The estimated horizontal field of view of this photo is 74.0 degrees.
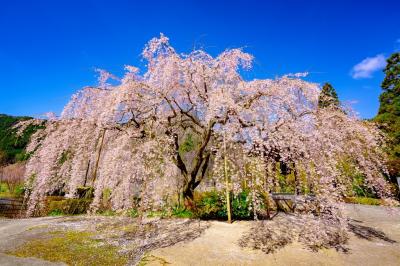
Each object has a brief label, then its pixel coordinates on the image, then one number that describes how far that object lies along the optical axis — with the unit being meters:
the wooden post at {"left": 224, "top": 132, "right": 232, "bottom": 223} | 7.09
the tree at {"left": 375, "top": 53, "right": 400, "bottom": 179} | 14.64
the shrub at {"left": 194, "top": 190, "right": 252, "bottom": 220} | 8.30
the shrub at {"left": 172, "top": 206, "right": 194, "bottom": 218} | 8.76
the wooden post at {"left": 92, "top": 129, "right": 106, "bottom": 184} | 7.32
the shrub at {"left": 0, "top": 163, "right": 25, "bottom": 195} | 17.91
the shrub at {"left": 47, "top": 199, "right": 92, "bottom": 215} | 10.43
